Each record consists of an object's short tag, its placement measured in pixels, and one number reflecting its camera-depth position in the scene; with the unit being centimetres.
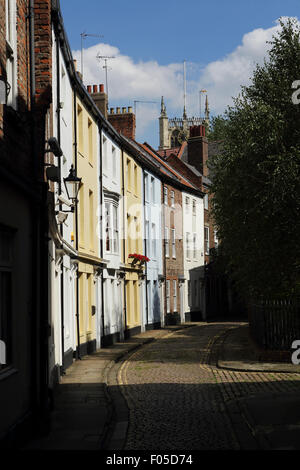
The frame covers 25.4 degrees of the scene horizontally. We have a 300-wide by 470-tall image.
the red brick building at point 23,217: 861
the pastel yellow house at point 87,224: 2203
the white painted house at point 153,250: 3588
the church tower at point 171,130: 13100
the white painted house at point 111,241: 2641
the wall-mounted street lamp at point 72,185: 1564
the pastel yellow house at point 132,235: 3108
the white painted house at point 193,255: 4491
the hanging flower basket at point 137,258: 3154
